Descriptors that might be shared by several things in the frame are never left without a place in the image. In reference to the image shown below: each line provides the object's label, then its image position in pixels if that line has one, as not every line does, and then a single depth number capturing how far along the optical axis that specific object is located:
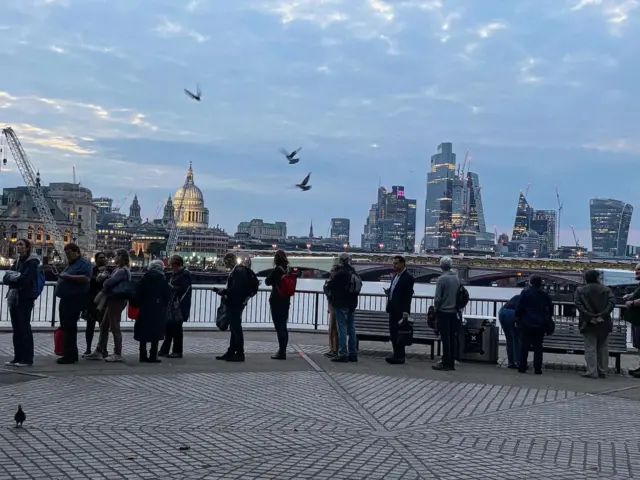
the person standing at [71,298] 10.57
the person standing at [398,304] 12.02
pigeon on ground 6.59
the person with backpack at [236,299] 11.77
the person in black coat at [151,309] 11.09
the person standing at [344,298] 11.96
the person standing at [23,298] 10.08
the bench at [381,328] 12.84
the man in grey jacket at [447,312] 11.62
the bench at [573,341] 12.10
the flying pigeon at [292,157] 22.49
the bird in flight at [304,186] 22.87
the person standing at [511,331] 12.38
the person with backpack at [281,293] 11.94
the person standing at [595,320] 11.55
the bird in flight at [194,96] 22.62
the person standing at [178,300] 11.84
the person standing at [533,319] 11.66
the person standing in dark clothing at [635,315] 11.68
